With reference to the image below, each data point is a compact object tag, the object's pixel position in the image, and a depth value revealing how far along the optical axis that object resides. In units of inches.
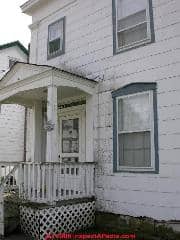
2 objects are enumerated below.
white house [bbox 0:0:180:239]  267.6
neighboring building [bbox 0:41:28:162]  588.4
